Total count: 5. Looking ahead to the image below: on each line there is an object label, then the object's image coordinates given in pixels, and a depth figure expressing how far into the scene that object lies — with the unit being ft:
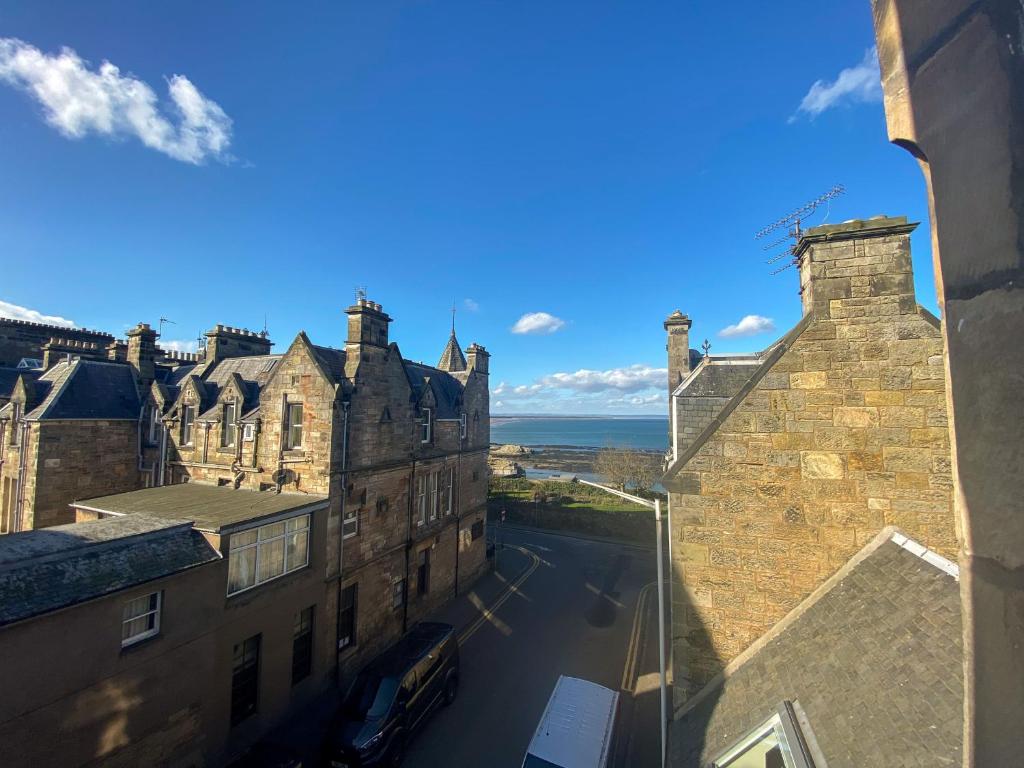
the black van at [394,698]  34.47
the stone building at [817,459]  19.74
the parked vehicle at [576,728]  31.45
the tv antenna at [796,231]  42.70
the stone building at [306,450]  47.03
